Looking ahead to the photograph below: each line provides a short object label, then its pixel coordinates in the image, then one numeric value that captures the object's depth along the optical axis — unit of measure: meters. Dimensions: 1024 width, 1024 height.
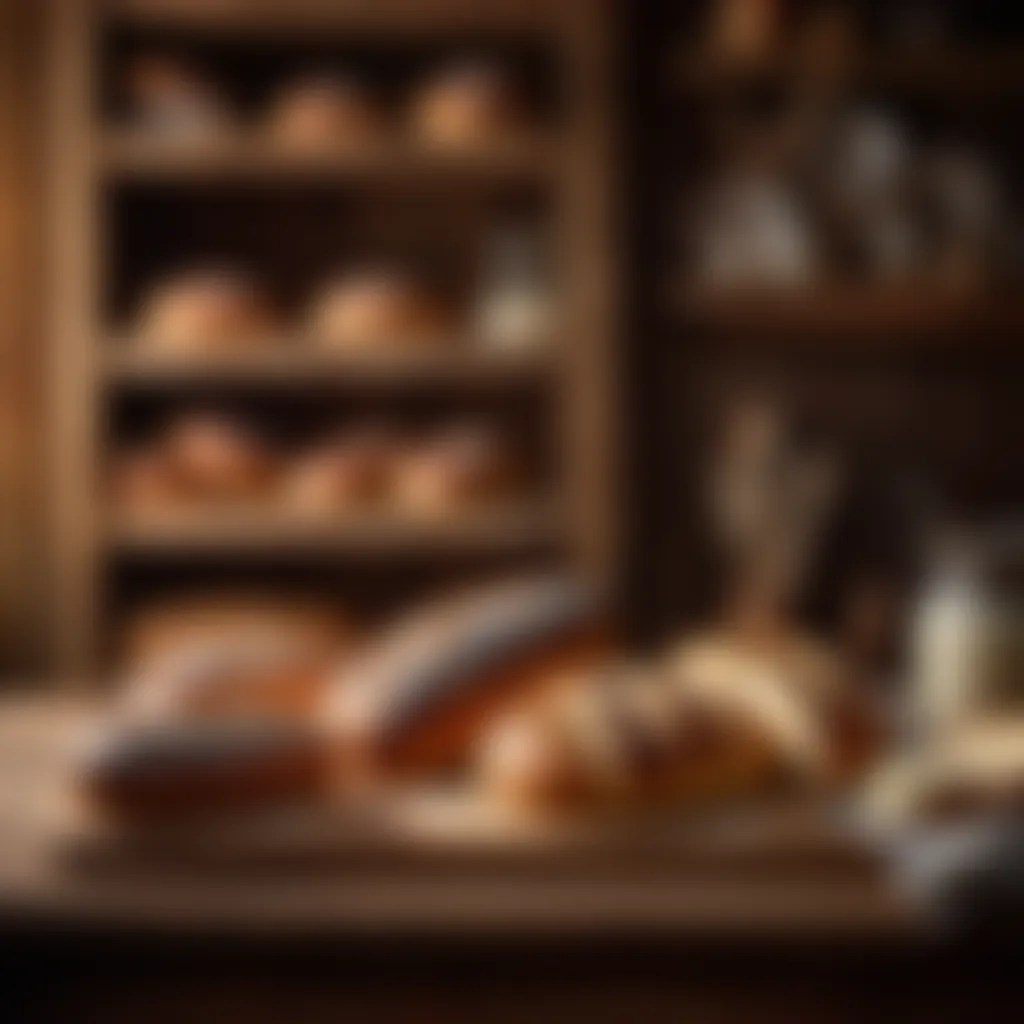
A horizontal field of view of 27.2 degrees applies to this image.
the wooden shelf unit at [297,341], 2.96
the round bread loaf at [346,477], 3.01
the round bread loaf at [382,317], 3.01
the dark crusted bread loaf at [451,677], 1.55
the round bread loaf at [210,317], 3.00
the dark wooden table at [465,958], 1.24
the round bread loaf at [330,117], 2.98
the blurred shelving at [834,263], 2.63
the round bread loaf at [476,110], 2.98
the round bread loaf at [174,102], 3.00
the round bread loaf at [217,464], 3.01
